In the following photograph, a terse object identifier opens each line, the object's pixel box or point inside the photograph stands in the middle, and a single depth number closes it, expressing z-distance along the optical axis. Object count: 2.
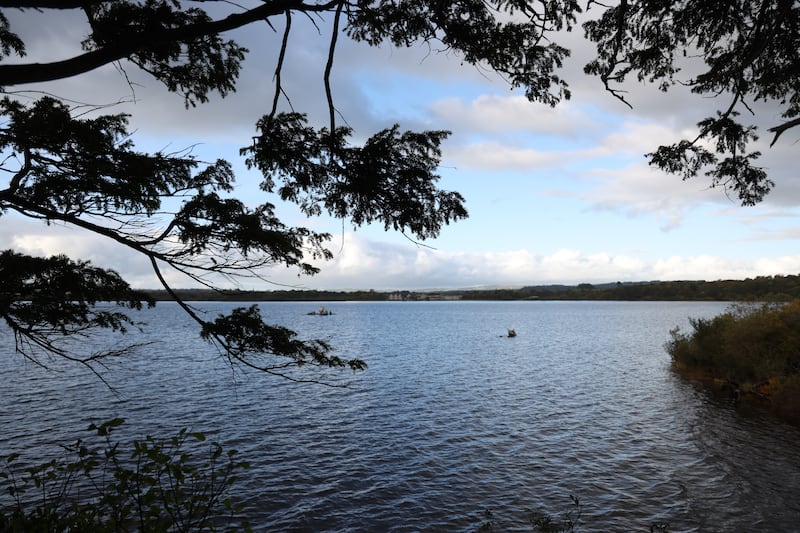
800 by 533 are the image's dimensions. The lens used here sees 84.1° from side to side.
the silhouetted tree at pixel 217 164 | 8.05
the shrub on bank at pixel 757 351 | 27.23
